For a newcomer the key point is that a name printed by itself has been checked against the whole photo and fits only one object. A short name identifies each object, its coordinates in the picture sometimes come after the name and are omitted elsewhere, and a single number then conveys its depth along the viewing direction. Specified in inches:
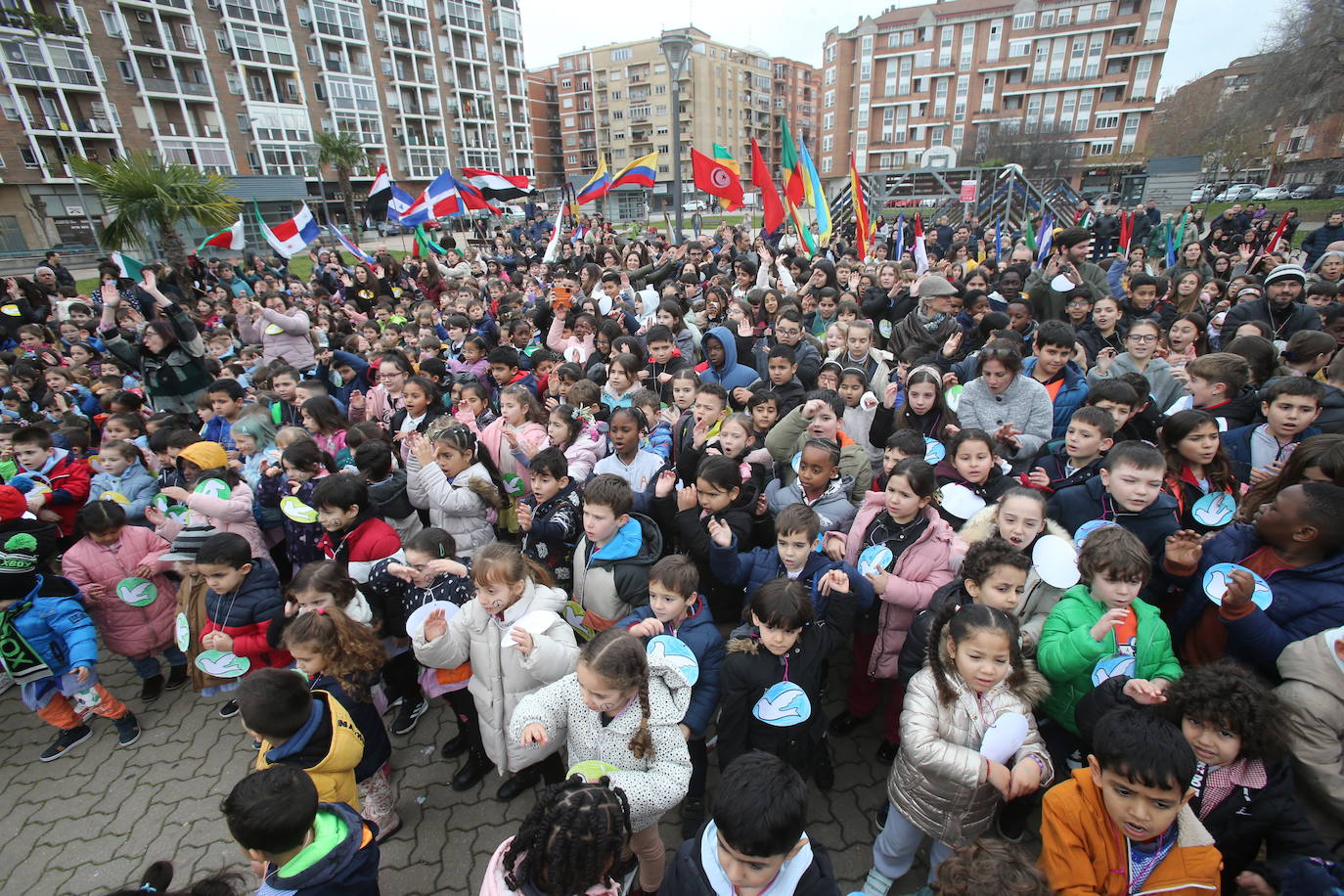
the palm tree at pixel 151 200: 520.1
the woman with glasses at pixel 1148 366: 177.3
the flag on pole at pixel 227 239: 460.4
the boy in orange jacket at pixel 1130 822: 68.2
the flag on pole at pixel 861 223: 412.6
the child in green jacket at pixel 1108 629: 91.0
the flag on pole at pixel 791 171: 446.9
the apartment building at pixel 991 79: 2108.8
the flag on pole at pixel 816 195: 422.3
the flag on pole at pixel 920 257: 342.0
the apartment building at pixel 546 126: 3211.1
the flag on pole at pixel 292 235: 448.1
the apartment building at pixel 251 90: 1352.1
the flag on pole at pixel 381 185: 559.5
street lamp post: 405.2
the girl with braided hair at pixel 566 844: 66.2
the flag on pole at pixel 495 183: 625.6
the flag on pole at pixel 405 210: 520.7
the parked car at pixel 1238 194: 1406.3
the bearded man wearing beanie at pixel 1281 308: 224.8
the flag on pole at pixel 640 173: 490.0
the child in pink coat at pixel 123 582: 147.0
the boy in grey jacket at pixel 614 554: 124.6
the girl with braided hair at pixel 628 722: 87.9
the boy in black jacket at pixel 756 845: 67.3
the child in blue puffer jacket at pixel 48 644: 132.0
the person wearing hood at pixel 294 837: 73.8
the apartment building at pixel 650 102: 3029.0
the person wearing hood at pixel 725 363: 225.6
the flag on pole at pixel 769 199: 434.0
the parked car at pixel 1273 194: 1347.2
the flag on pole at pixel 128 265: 414.3
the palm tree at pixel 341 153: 1653.5
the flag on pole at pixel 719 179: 450.6
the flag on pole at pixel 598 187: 524.1
